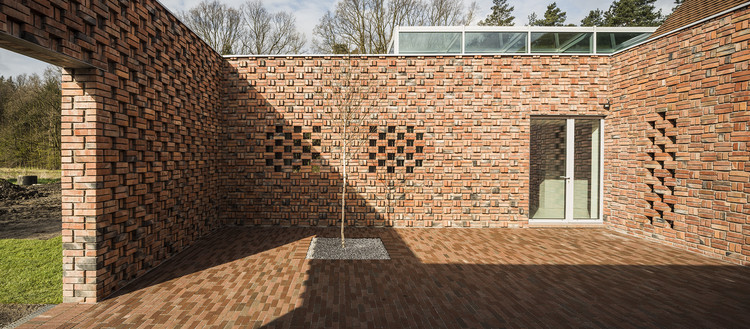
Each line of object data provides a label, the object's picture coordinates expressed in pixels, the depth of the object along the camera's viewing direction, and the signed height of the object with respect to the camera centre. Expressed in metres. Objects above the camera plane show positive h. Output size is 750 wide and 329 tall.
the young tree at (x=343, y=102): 6.46 +1.30
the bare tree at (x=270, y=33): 18.16 +8.57
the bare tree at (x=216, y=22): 17.86 +9.18
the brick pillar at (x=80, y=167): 3.06 -0.04
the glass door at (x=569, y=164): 6.61 +0.01
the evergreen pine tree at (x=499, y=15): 22.56 +12.44
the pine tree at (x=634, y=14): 21.02 +11.55
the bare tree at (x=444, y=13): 15.79 +8.56
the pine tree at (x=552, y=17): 22.53 +12.19
